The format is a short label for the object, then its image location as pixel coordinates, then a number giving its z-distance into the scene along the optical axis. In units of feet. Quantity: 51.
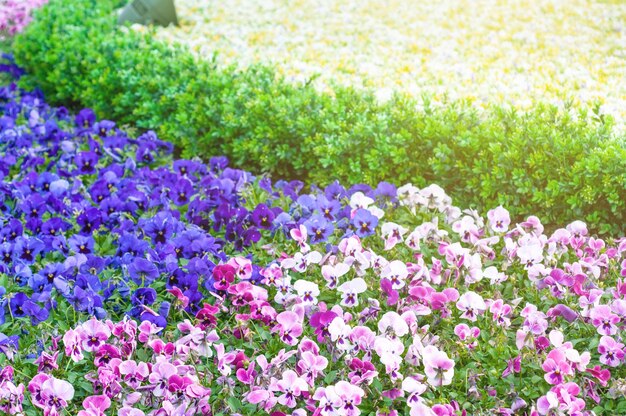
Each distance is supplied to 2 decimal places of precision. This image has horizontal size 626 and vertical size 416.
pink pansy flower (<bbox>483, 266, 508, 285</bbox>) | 11.96
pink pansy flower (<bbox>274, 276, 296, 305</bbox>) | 11.80
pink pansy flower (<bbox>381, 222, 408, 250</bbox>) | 13.19
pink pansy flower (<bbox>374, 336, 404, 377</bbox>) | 10.03
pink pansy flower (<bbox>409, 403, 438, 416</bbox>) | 9.44
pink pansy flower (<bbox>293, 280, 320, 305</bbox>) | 11.73
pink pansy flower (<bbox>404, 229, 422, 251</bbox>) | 13.20
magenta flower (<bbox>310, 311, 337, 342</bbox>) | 10.91
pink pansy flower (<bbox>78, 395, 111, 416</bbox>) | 9.68
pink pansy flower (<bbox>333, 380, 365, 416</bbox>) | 9.60
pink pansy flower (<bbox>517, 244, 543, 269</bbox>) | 12.45
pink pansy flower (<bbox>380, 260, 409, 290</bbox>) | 11.96
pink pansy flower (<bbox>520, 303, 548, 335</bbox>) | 10.89
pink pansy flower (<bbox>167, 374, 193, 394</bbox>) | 10.00
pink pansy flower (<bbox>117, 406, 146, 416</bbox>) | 9.55
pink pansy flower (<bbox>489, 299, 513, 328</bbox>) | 11.22
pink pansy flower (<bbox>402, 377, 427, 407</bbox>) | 9.77
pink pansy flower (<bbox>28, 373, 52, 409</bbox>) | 9.87
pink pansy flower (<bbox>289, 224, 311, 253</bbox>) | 13.16
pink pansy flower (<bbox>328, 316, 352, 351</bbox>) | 10.57
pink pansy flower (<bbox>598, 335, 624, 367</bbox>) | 10.55
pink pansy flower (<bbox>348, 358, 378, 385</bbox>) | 9.95
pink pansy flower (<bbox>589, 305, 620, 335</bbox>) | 10.91
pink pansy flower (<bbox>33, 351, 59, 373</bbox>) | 10.55
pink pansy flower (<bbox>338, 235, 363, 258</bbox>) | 12.67
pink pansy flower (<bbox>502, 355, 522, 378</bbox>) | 10.26
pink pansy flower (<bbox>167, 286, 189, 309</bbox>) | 11.64
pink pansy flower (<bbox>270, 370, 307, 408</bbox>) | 9.78
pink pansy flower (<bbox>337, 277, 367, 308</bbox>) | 11.49
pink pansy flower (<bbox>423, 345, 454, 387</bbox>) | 9.89
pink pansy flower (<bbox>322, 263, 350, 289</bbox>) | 12.03
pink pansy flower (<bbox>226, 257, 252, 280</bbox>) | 12.25
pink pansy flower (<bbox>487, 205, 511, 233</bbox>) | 13.67
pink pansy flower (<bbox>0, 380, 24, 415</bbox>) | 9.87
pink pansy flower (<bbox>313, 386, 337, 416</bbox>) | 9.59
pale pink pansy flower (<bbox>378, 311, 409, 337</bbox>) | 10.78
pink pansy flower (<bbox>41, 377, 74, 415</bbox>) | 9.85
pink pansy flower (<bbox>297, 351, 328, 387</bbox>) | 10.12
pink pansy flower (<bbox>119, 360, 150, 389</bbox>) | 10.16
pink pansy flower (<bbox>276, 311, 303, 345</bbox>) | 10.86
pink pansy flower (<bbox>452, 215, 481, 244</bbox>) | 13.44
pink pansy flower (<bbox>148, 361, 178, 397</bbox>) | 10.02
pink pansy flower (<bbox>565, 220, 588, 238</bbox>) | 13.66
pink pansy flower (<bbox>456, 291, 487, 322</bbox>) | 11.17
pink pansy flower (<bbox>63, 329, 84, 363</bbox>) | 10.54
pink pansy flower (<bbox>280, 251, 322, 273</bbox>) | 12.50
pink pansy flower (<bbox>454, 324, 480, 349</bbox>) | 10.91
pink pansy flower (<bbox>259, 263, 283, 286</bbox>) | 12.29
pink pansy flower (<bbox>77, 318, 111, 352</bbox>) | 10.83
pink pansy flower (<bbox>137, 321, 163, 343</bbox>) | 11.02
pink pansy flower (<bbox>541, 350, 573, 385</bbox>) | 10.02
